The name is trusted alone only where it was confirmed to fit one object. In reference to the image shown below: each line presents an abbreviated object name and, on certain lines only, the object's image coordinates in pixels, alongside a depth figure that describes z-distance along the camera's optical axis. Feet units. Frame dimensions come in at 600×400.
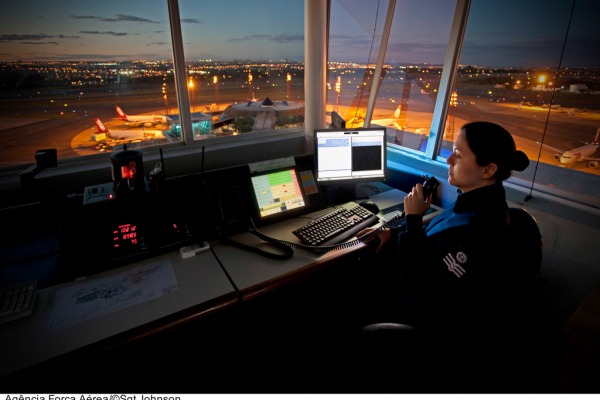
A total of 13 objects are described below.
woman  3.25
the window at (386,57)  9.37
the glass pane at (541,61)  5.65
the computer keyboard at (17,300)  3.46
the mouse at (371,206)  6.32
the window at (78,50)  7.64
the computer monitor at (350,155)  6.64
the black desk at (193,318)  3.18
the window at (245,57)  8.95
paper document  3.56
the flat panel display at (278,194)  5.70
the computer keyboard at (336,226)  5.17
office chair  3.24
